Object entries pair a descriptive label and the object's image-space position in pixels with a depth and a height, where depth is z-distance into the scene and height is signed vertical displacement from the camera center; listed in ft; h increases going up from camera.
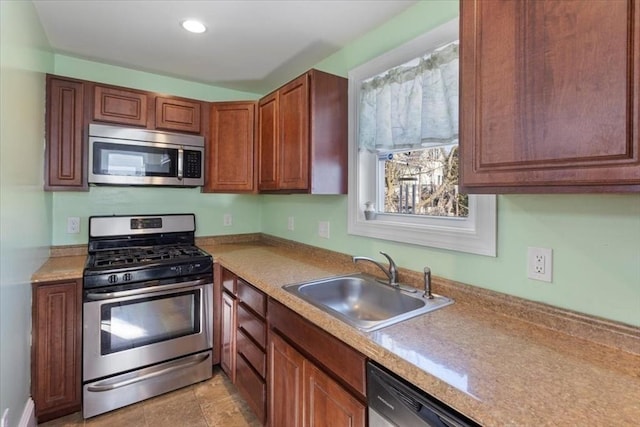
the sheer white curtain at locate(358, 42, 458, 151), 4.94 +1.90
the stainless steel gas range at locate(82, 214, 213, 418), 6.38 -2.29
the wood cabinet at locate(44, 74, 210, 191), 6.79 +2.25
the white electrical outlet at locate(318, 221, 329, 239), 7.63 -0.38
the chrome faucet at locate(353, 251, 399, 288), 5.37 -0.97
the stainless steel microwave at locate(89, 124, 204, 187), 7.27 +1.37
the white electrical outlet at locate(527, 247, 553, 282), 3.81 -0.60
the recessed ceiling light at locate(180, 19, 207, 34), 6.16 +3.70
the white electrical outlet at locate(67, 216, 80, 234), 7.82 -0.30
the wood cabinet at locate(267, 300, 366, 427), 3.67 -2.16
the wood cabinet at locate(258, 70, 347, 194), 6.36 +1.65
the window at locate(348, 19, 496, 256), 4.88 +1.15
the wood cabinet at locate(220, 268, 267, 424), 5.78 -2.59
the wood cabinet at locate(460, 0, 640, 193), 2.38 +1.02
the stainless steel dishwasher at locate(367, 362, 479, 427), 2.69 -1.77
